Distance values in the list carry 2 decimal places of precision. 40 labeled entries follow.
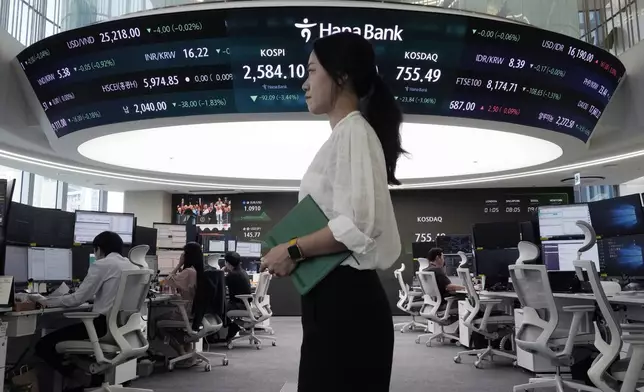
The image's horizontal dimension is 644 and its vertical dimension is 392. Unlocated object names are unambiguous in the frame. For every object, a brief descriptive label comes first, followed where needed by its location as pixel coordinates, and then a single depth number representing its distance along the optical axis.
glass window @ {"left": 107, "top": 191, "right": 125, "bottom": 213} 12.79
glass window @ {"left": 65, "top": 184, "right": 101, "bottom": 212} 11.79
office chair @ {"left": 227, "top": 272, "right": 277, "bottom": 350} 7.03
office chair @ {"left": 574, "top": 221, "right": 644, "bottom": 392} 2.66
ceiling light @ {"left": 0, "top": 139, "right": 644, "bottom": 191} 8.66
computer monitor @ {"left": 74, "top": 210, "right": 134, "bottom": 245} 4.92
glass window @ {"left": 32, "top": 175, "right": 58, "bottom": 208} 10.67
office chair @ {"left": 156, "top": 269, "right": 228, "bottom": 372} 5.36
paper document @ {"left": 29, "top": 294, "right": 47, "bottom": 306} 3.26
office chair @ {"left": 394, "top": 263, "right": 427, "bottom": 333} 8.45
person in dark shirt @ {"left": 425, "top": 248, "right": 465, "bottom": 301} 6.88
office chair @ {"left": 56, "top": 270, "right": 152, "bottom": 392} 3.50
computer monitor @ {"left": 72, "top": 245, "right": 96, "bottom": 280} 4.89
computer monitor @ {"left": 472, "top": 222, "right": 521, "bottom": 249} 5.91
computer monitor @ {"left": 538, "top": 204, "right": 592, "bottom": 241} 4.73
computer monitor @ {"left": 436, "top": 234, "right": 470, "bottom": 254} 11.09
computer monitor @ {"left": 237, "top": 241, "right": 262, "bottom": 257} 10.06
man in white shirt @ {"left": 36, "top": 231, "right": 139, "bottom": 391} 3.57
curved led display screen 5.35
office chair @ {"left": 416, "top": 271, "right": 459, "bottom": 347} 6.73
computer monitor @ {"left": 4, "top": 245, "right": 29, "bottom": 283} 3.90
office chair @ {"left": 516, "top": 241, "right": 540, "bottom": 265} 4.17
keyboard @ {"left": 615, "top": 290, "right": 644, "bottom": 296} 3.63
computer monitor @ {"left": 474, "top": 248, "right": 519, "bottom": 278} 5.97
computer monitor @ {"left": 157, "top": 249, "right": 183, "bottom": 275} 6.55
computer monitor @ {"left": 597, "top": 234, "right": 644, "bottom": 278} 4.07
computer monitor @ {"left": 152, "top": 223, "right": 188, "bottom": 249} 6.66
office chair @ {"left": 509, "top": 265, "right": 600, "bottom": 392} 3.62
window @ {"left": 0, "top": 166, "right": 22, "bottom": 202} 9.70
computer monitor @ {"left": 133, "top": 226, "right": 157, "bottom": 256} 5.77
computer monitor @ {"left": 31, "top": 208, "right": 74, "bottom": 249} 4.36
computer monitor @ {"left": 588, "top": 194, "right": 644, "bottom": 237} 4.07
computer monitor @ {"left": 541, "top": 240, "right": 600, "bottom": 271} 4.81
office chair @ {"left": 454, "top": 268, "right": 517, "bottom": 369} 5.42
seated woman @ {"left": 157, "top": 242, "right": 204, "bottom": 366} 5.61
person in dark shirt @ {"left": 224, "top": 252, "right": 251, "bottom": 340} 7.29
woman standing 0.99
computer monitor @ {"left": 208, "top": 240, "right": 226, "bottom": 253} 8.88
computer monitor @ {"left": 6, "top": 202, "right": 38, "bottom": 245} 4.00
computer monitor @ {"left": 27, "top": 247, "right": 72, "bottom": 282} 4.24
